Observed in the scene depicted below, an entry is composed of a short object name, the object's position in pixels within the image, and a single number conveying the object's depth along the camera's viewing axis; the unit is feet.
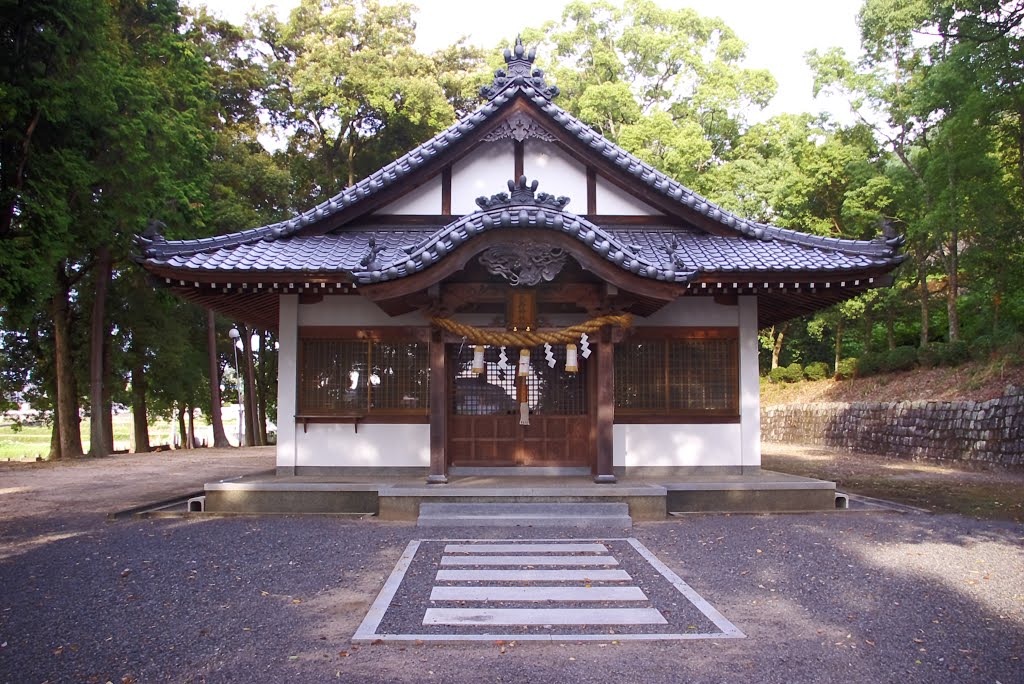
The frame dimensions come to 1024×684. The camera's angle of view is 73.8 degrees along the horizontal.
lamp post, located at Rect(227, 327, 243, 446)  85.55
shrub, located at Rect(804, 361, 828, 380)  98.32
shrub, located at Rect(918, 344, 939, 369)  72.18
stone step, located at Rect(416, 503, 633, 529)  29.78
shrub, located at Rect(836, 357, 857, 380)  87.81
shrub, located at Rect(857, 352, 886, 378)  81.82
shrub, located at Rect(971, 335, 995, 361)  64.03
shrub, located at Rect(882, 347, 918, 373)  76.89
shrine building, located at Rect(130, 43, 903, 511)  33.37
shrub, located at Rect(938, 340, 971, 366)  68.54
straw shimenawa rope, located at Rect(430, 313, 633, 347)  32.50
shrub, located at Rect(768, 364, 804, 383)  102.32
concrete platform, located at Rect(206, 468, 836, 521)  31.09
